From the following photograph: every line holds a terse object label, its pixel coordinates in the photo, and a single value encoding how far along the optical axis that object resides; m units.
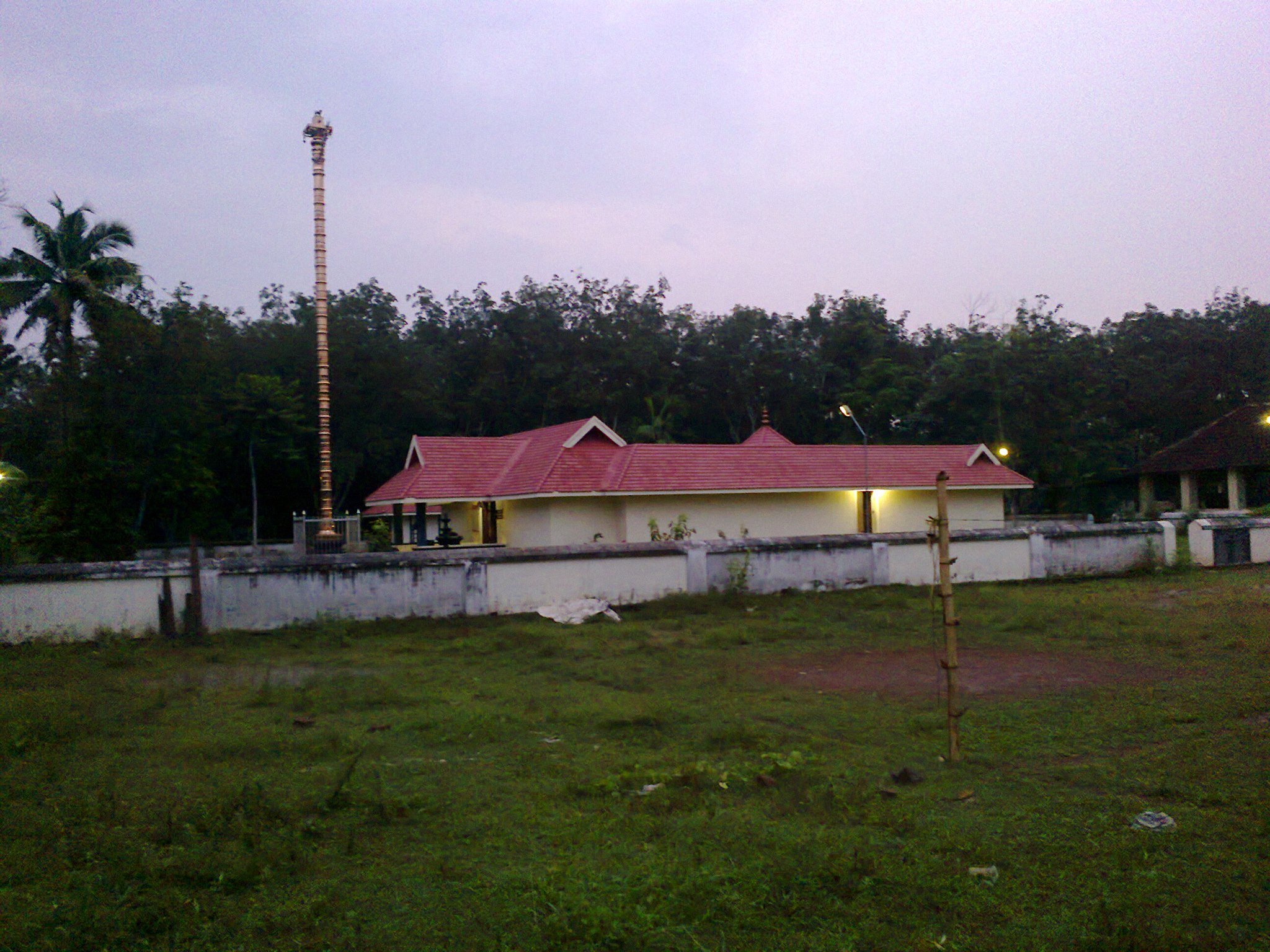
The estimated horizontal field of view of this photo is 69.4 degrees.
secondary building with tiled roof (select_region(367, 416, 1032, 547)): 23.03
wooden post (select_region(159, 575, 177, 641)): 13.54
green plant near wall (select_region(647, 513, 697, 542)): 22.62
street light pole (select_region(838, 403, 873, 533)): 26.27
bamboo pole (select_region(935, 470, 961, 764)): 6.49
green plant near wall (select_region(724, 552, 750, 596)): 17.02
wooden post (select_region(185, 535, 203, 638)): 13.53
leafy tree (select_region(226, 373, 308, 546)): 34.59
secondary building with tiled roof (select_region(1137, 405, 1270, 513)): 34.28
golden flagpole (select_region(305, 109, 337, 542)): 25.58
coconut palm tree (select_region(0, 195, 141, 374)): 29.53
